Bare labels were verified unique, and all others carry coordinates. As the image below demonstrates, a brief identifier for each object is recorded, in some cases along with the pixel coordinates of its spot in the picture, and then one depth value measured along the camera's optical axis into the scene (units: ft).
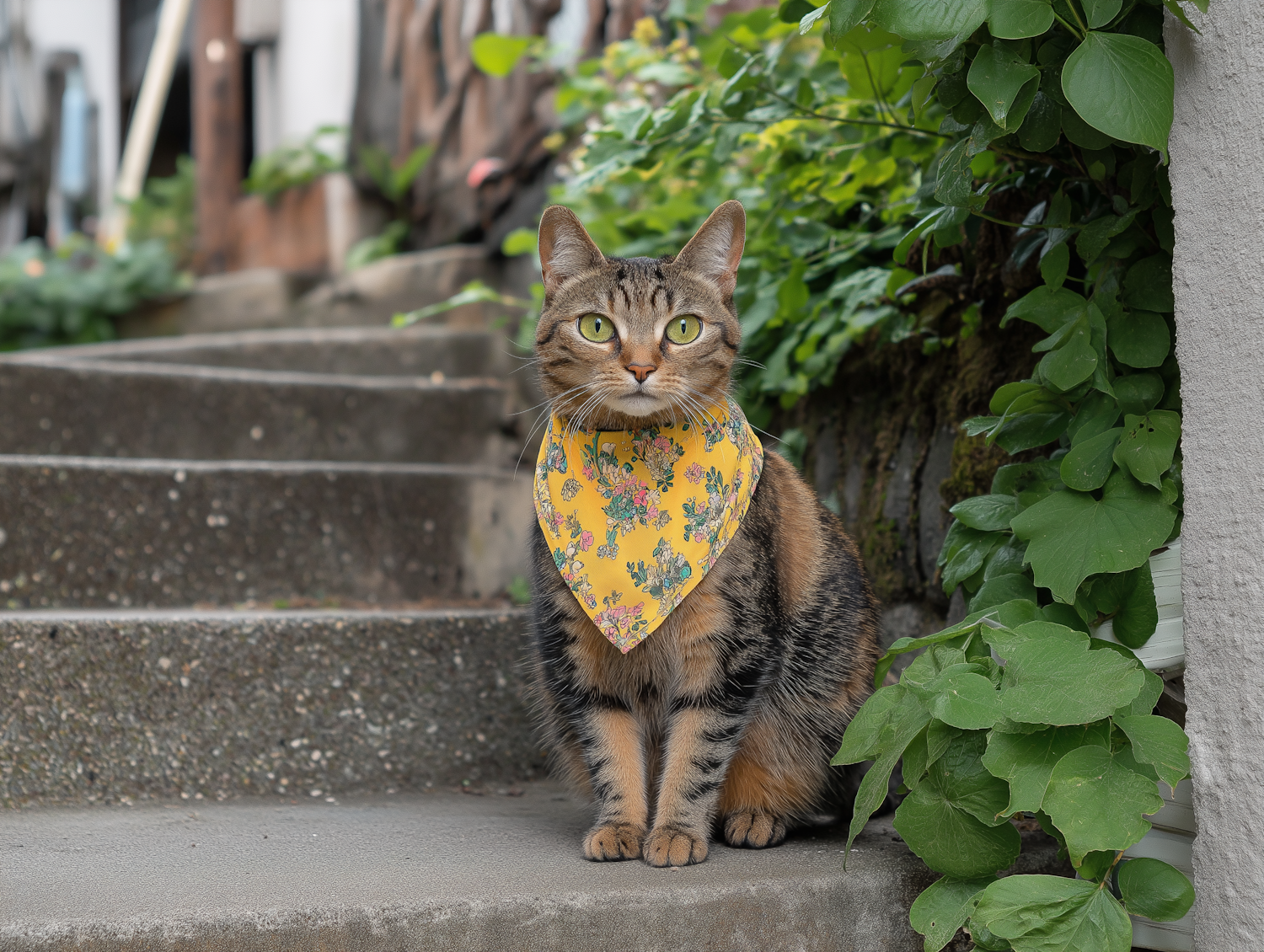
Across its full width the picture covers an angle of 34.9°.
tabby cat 3.97
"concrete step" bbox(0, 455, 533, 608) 4.68
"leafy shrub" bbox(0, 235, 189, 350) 8.80
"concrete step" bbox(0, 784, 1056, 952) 3.50
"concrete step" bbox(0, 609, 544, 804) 4.20
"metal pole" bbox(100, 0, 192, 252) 14.14
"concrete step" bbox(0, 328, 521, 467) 5.32
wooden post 11.38
